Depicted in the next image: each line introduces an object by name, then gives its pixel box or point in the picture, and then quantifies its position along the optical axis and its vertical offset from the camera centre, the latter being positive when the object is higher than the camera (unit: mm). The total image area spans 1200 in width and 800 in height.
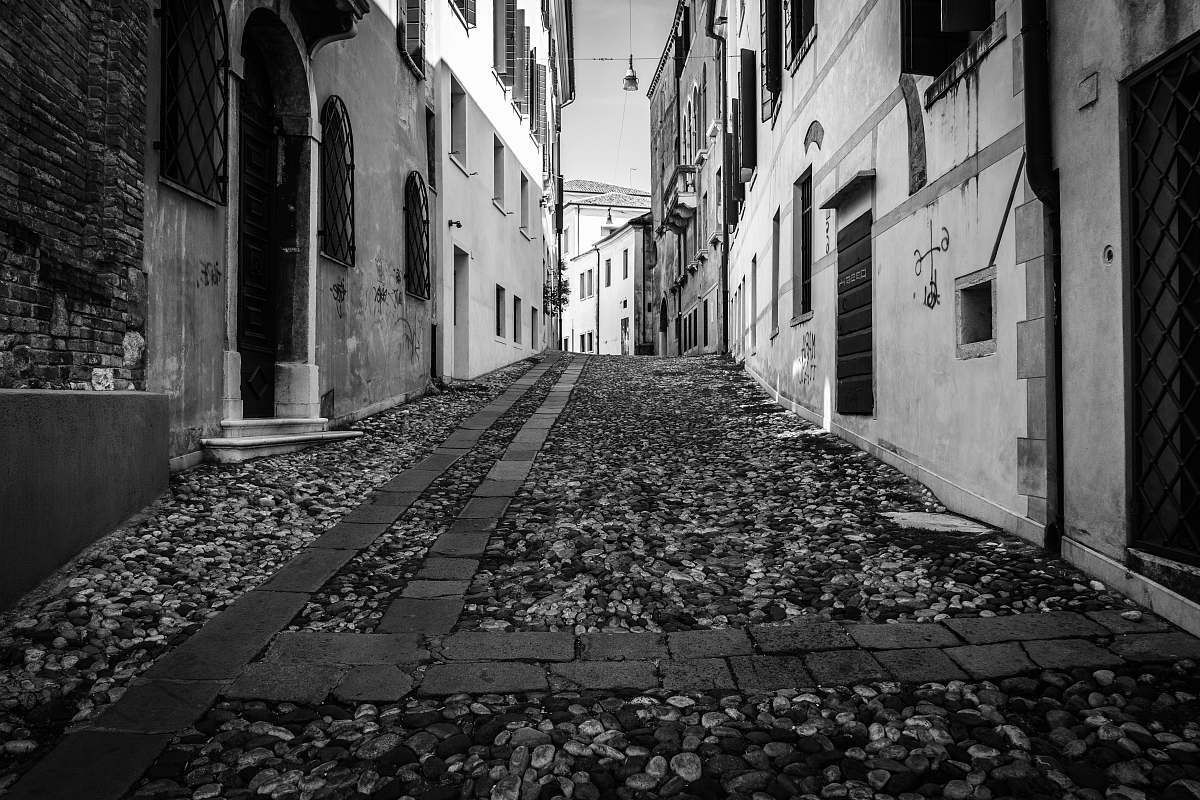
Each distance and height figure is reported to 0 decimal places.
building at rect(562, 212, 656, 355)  37375 +5836
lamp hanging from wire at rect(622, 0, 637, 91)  26594 +10881
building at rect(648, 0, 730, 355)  20594 +6685
